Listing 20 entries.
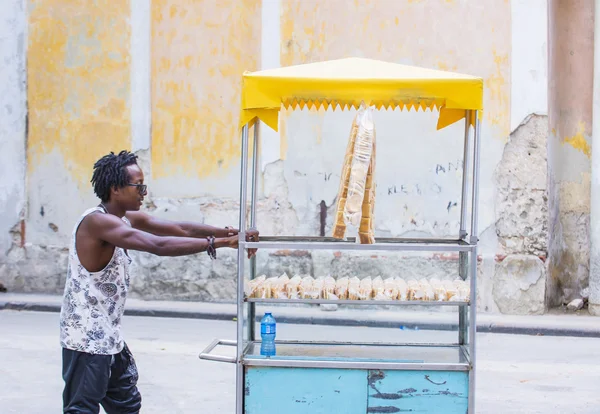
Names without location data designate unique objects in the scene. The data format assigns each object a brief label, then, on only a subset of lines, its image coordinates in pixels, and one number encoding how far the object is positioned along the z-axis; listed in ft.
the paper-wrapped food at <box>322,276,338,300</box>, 15.33
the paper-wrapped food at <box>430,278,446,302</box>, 15.03
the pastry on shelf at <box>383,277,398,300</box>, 15.19
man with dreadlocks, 13.11
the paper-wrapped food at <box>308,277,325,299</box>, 15.40
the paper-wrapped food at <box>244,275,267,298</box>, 15.21
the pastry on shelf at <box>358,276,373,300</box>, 15.16
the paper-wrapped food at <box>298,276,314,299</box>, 15.43
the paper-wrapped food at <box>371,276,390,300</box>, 15.16
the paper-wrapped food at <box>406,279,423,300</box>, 15.21
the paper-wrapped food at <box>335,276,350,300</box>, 15.29
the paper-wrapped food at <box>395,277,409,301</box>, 15.20
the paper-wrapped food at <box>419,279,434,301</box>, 15.07
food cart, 14.28
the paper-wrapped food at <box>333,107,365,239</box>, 14.79
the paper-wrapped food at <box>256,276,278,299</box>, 15.23
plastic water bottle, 15.31
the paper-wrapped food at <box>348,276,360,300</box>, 15.24
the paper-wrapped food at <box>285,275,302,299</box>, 15.40
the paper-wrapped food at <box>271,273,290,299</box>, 15.26
